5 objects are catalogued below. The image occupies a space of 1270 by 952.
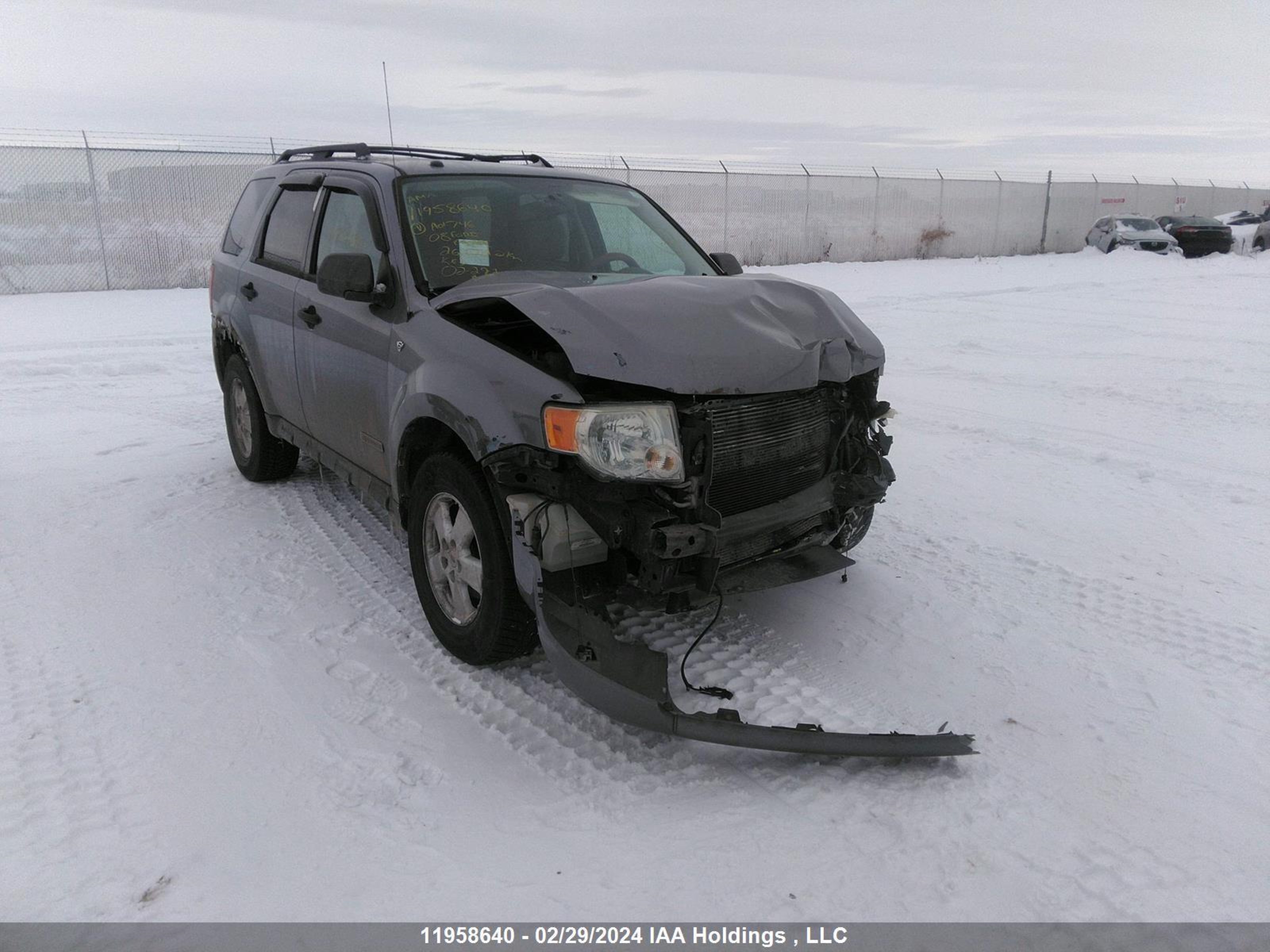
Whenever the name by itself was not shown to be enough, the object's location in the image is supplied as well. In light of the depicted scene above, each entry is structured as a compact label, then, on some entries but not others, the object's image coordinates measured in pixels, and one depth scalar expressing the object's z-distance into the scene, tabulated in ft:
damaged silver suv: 9.91
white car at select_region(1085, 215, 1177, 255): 77.20
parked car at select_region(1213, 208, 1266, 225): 109.32
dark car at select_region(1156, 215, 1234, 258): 76.79
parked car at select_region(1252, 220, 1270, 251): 81.35
